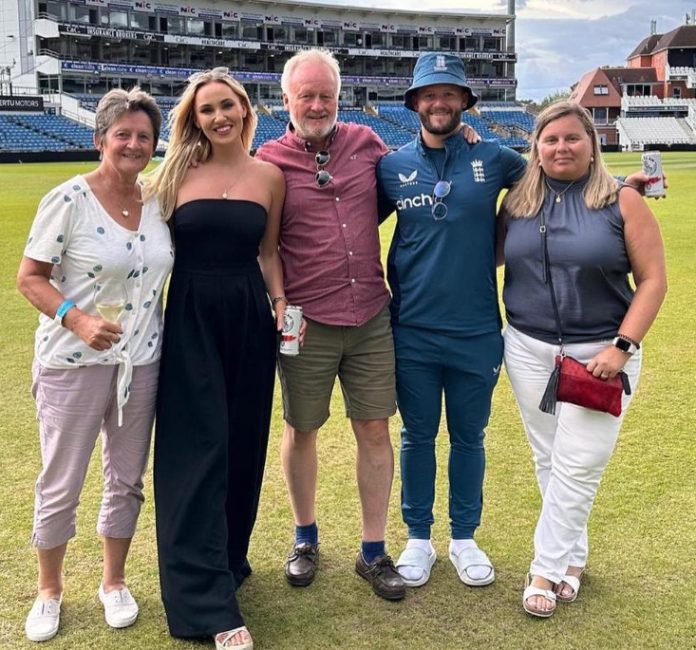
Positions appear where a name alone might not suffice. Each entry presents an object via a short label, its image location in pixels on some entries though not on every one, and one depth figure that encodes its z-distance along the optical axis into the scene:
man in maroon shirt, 3.36
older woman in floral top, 2.87
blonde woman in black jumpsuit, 3.07
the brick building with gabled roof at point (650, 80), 76.19
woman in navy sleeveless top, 3.08
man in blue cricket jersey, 3.42
